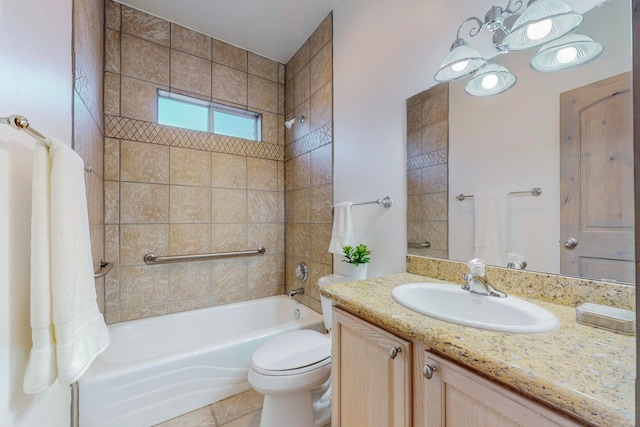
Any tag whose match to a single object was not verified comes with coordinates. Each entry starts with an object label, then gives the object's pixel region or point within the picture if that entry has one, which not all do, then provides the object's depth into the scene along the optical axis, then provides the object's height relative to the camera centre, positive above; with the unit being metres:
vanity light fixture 0.79 +0.62
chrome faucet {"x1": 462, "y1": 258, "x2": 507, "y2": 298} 0.88 -0.25
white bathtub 1.31 -0.96
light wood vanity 0.42 -0.33
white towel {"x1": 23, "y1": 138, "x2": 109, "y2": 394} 0.60 -0.16
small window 2.12 +0.89
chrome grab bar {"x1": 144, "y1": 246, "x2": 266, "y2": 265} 1.97 -0.37
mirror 0.77 +0.24
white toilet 1.20 -0.81
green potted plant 1.48 -0.28
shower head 2.27 +0.85
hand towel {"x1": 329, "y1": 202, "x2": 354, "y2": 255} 1.60 -0.10
